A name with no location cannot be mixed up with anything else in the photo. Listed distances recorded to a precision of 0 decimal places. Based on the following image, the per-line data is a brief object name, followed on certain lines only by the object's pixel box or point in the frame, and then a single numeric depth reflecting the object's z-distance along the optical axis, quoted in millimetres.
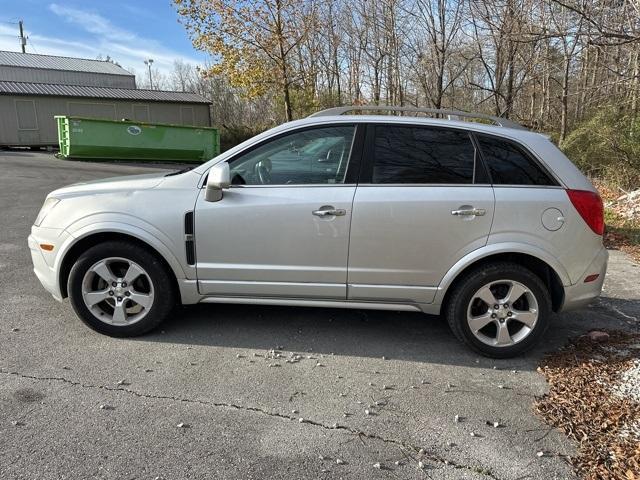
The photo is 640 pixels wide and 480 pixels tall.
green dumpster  19281
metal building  25266
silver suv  3590
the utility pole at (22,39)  56234
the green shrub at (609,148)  10820
